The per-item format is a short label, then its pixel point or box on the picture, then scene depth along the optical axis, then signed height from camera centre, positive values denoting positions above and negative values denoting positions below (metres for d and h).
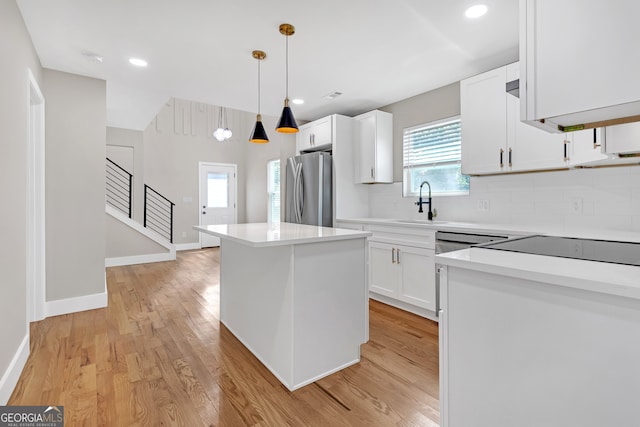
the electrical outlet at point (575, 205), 2.51 +0.06
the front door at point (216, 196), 7.41 +0.42
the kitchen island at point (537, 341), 0.80 -0.40
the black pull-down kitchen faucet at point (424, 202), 3.52 +0.10
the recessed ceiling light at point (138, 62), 2.92 +1.50
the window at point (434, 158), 3.41 +0.66
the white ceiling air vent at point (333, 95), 3.72 +1.49
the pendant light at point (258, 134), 2.93 +0.77
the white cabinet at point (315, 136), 4.17 +1.13
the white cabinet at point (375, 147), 3.96 +0.88
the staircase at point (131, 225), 5.52 -0.27
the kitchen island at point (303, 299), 1.89 -0.60
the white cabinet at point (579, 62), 0.80 +0.44
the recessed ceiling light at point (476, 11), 2.10 +1.44
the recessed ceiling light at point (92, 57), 2.79 +1.48
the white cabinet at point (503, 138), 2.35 +0.64
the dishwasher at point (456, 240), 2.47 -0.24
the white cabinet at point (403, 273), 2.94 -0.65
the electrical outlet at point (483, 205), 3.12 +0.07
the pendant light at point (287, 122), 2.53 +0.77
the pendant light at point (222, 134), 5.58 +1.48
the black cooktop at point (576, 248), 1.11 -0.16
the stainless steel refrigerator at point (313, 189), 4.07 +0.32
